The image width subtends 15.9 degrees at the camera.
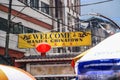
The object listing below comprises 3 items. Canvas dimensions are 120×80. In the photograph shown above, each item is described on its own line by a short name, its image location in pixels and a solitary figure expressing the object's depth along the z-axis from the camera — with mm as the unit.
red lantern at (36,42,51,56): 16734
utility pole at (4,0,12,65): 21161
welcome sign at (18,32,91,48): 26750
